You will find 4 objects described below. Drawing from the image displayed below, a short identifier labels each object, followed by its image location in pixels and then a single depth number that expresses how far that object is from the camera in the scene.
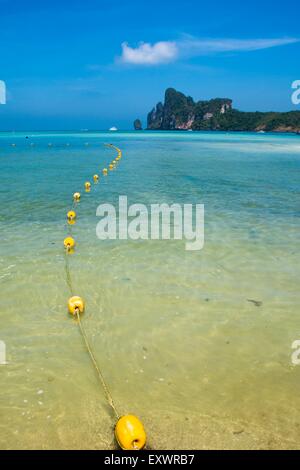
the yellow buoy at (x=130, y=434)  3.16
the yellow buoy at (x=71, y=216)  10.55
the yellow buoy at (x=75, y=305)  5.39
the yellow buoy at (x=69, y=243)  8.13
